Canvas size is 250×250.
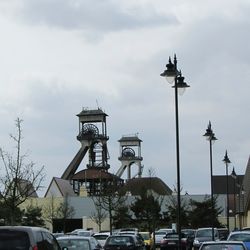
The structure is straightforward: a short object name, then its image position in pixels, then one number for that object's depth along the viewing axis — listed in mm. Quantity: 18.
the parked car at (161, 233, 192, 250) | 45562
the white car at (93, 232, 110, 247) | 48738
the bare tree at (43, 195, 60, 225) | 86188
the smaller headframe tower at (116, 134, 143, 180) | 135750
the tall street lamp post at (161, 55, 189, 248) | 25719
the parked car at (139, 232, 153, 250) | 49778
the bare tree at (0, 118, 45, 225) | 33806
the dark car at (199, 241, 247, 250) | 19516
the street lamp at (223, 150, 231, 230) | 51325
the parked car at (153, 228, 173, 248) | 55719
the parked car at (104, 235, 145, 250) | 34250
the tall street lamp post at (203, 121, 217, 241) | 39441
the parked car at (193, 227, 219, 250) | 44281
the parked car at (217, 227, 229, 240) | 48669
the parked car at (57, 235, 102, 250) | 25078
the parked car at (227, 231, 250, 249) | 29528
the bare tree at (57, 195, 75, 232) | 83562
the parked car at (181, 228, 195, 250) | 50250
